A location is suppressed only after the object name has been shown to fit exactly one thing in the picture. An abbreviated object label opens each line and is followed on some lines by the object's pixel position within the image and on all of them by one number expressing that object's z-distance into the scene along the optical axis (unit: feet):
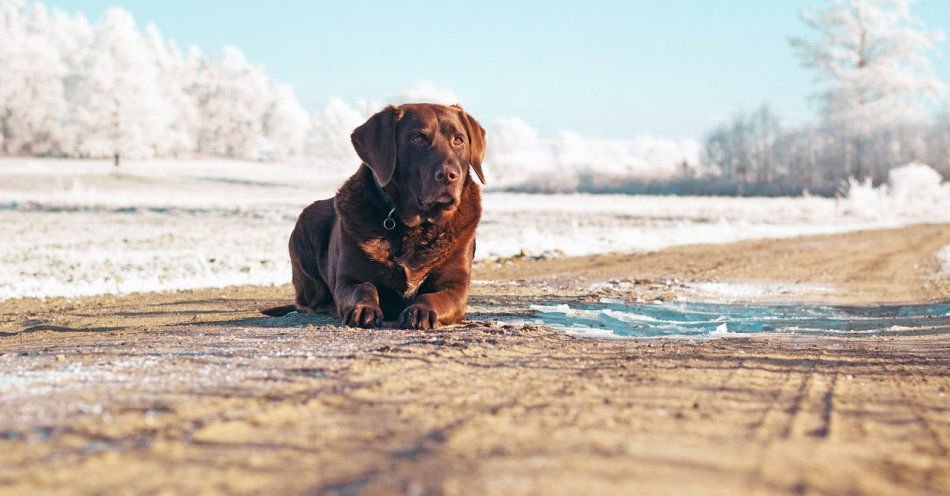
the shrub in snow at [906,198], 116.06
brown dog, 20.83
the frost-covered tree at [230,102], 336.49
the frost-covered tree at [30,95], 242.58
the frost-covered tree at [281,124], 364.99
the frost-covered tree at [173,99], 247.91
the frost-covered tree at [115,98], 205.05
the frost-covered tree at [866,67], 183.32
